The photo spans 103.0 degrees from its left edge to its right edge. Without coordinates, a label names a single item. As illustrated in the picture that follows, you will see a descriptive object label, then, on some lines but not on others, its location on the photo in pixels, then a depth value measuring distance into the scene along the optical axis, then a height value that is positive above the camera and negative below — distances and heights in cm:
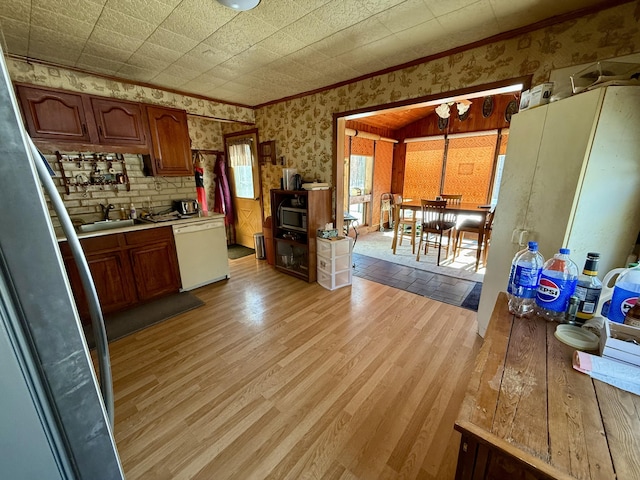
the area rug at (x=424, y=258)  386 -143
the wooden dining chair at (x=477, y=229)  400 -87
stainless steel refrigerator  50 -35
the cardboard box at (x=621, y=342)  86 -57
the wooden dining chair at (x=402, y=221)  467 -85
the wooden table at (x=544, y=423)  62 -68
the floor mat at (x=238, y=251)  474 -144
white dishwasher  316 -97
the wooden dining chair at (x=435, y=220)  410 -73
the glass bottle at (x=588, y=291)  106 -49
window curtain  458 +40
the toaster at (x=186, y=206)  343 -41
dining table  380 -53
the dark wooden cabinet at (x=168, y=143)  303 +40
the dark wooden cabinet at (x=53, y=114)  228 +57
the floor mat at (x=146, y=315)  246 -144
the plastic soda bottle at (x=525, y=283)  120 -51
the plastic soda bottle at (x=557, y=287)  112 -49
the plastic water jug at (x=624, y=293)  96 -44
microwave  346 -59
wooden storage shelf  337 -74
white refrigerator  136 -1
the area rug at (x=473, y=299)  284 -143
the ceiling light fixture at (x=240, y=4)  160 +107
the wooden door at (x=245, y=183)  455 -14
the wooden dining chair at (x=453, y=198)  468 -45
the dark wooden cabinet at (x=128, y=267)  251 -96
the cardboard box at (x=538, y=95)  170 +53
